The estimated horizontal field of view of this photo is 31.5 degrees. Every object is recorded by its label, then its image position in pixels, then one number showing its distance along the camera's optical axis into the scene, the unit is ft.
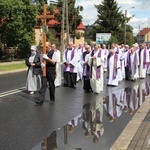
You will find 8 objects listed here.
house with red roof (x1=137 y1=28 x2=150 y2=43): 427.28
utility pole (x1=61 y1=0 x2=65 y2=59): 87.86
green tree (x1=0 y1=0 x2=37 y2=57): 78.66
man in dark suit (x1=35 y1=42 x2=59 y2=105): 24.93
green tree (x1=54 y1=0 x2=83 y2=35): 137.25
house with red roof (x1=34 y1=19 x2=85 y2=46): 144.73
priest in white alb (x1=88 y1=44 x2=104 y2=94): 31.16
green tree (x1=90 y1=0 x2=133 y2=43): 180.70
